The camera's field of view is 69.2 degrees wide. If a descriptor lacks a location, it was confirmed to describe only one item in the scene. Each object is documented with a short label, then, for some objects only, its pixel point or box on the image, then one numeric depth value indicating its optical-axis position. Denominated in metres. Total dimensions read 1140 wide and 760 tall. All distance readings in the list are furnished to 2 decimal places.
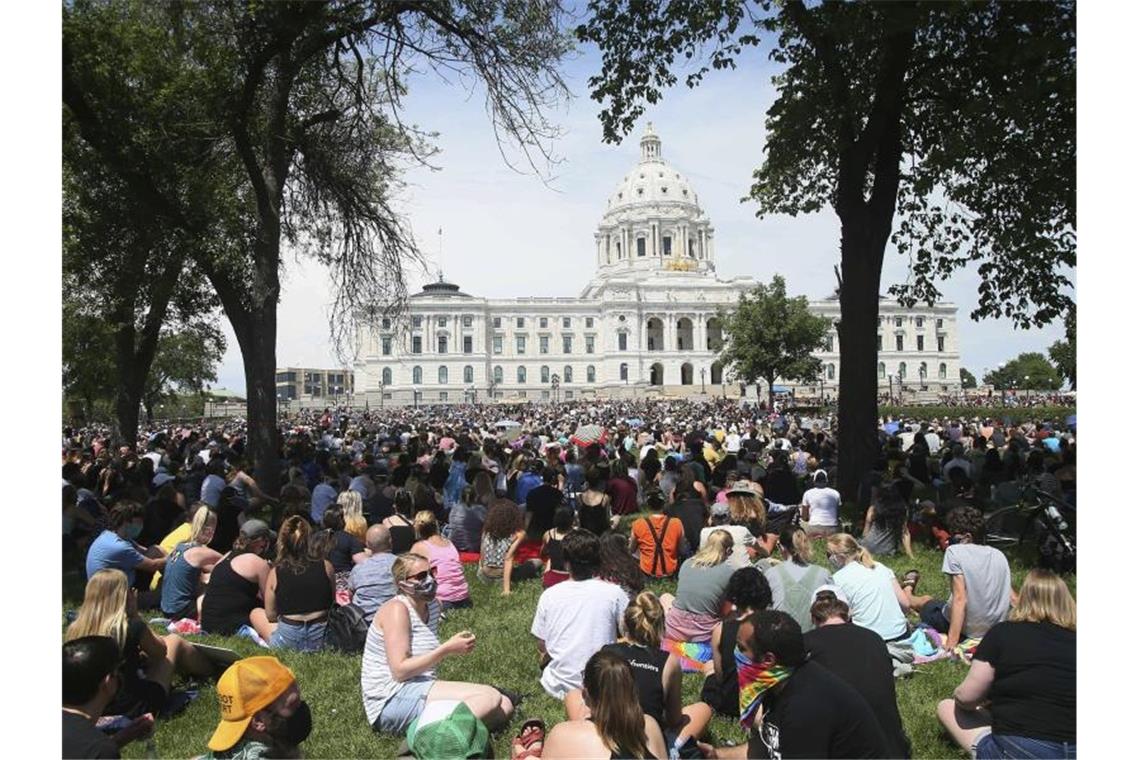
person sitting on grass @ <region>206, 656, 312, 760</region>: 3.77
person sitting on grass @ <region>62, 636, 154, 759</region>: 3.19
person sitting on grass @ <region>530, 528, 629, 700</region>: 4.93
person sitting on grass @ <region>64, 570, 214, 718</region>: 4.39
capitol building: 104.75
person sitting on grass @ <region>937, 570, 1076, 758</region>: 3.68
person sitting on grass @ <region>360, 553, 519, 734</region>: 4.54
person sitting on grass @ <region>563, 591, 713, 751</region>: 4.09
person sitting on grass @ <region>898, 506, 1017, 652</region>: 5.64
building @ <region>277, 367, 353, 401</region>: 125.00
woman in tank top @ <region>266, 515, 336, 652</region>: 6.09
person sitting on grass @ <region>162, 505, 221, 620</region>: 7.08
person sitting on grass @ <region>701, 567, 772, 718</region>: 4.69
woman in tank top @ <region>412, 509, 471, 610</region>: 7.34
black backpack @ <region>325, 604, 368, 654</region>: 6.18
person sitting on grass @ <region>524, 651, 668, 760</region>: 3.25
